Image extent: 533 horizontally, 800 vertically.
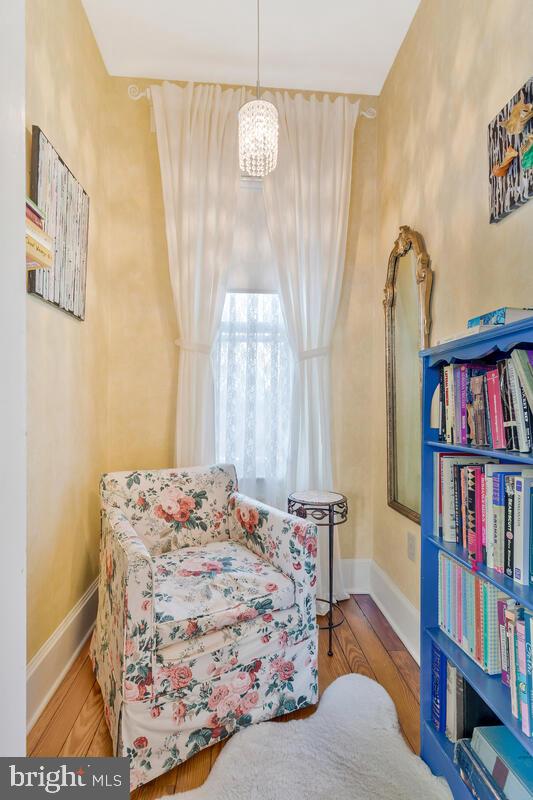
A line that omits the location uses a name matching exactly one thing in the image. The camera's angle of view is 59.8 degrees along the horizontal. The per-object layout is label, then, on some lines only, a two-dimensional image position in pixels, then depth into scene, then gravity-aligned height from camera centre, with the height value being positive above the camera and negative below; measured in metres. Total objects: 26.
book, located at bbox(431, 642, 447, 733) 1.45 -0.90
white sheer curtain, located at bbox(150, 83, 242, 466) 2.67 +1.06
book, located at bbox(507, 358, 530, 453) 1.06 -0.01
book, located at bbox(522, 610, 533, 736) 0.99 -0.55
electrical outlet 2.25 -0.69
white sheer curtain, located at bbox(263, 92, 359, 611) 2.76 +1.01
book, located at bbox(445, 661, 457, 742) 1.39 -0.90
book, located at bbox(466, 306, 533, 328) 1.11 +0.22
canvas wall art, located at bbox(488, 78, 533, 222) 1.32 +0.76
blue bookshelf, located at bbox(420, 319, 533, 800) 1.06 -0.46
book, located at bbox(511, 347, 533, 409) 1.05 +0.09
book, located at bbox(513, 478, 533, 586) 1.05 -0.28
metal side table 2.31 -0.50
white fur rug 1.37 -1.14
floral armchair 1.44 -0.75
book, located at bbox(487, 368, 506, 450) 1.15 -0.01
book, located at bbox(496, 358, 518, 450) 1.10 -0.02
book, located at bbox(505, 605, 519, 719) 1.05 -0.55
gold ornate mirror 2.14 +0.26
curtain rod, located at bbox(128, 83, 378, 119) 2.75 +1.87
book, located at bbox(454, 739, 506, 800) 1.17 -0.98
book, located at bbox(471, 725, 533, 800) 1.10 -0.90
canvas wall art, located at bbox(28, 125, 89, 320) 1.69 +0.77
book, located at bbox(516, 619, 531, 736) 1.00 -0.61
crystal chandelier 2.05 +1.22
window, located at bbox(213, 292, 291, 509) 2.79 +0.08
